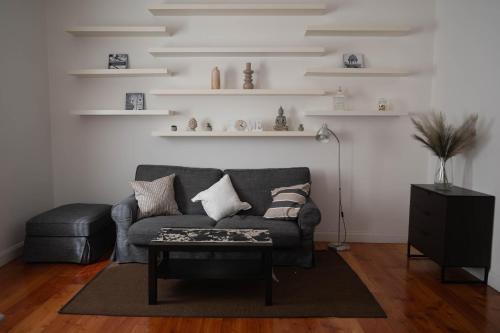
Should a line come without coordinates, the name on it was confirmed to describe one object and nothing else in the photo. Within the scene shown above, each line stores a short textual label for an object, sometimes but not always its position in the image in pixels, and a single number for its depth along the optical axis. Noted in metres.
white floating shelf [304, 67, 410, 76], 3.86
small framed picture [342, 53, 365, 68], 4.00
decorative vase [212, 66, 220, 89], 3.93
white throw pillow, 3.54
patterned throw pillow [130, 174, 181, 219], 3.52
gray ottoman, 3.37
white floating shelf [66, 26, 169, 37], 3.81
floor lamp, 3.79
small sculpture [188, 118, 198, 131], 3.99
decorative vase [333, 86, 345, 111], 3.99
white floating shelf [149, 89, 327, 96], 3.88
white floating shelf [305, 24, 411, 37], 3.80
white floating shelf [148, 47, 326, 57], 3.85
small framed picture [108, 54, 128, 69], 4.03
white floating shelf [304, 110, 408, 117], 3.91
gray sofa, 3.25
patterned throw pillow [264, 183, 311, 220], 3.43
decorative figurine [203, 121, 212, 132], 4.02
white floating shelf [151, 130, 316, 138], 3.90
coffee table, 2.53
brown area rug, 2.49
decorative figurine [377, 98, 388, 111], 3.96
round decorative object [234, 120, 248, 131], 4.03
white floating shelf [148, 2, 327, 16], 3.79
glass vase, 3.30
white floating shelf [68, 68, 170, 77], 3.87
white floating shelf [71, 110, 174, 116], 3.92
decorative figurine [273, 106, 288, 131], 3.97
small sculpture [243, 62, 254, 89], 3.92
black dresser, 2.96
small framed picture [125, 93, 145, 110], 4.07
